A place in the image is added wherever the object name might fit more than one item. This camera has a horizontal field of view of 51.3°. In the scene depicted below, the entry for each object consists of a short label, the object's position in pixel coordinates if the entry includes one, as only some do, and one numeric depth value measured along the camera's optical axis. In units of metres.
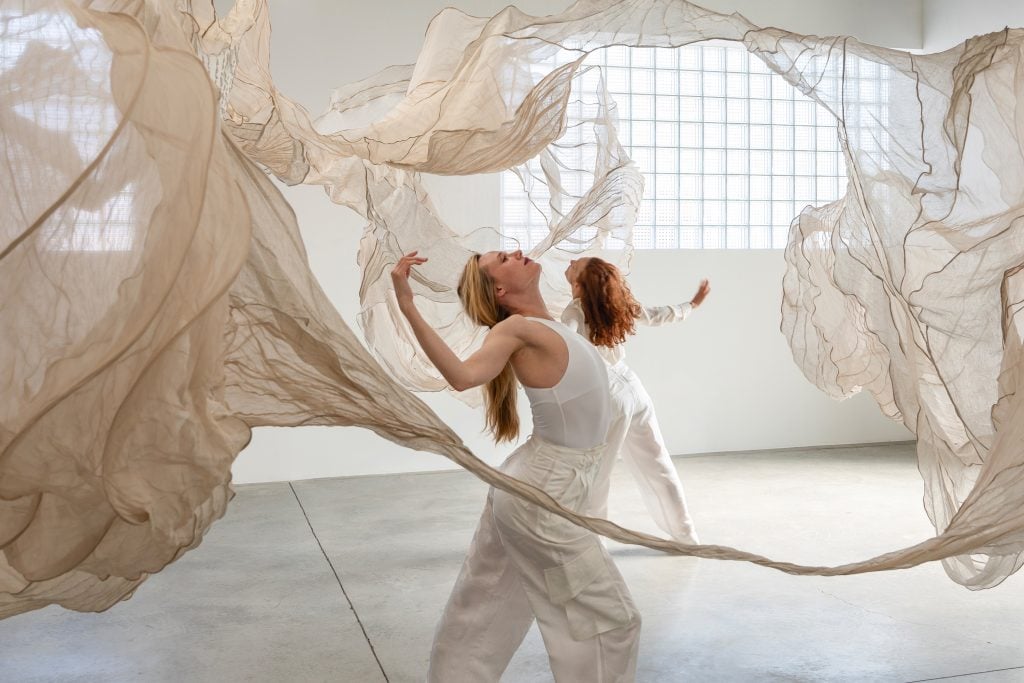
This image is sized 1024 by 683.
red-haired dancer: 4.31
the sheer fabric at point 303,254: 1.32
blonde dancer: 2.55
